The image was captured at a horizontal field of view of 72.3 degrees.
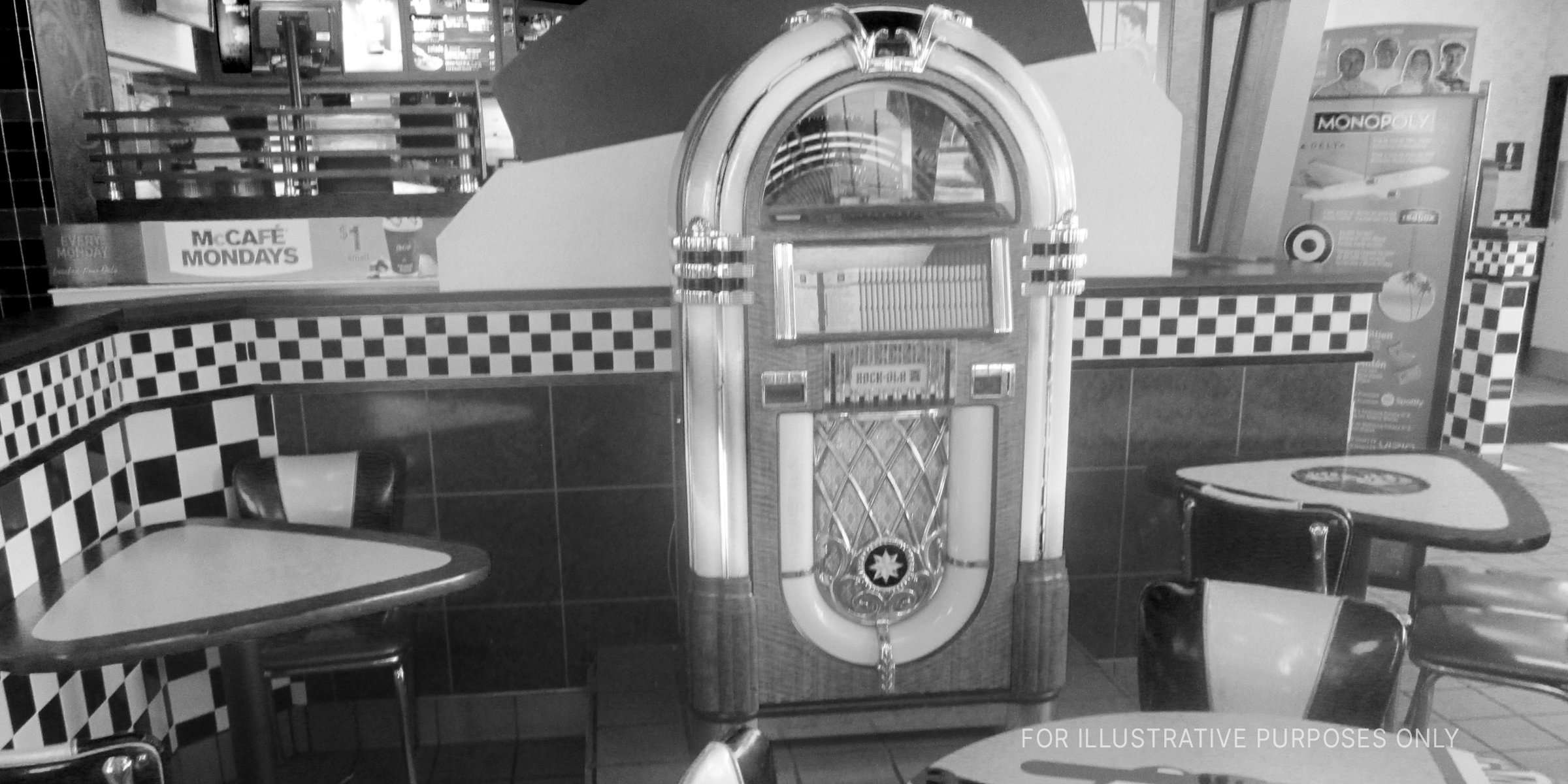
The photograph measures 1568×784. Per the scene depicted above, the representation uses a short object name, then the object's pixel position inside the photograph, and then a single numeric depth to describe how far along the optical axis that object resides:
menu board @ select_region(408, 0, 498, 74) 7.22
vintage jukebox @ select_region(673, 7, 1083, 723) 2.35
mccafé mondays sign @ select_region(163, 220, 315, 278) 3.44
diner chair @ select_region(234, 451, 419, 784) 2.78
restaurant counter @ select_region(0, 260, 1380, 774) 2.98
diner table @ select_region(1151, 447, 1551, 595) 2.60
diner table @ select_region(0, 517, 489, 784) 1.99
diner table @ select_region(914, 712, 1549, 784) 1.46
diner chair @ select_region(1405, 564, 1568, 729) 2.48
